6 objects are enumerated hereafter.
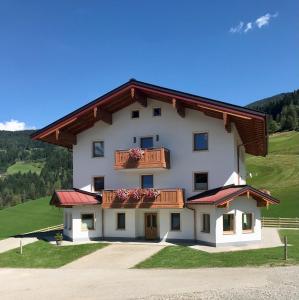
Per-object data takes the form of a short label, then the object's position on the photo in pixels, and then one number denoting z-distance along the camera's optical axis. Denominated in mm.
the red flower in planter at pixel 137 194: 23300
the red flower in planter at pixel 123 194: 23565
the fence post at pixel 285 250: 16498
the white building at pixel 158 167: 22412
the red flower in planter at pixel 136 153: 23554
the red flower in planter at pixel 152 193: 23012
